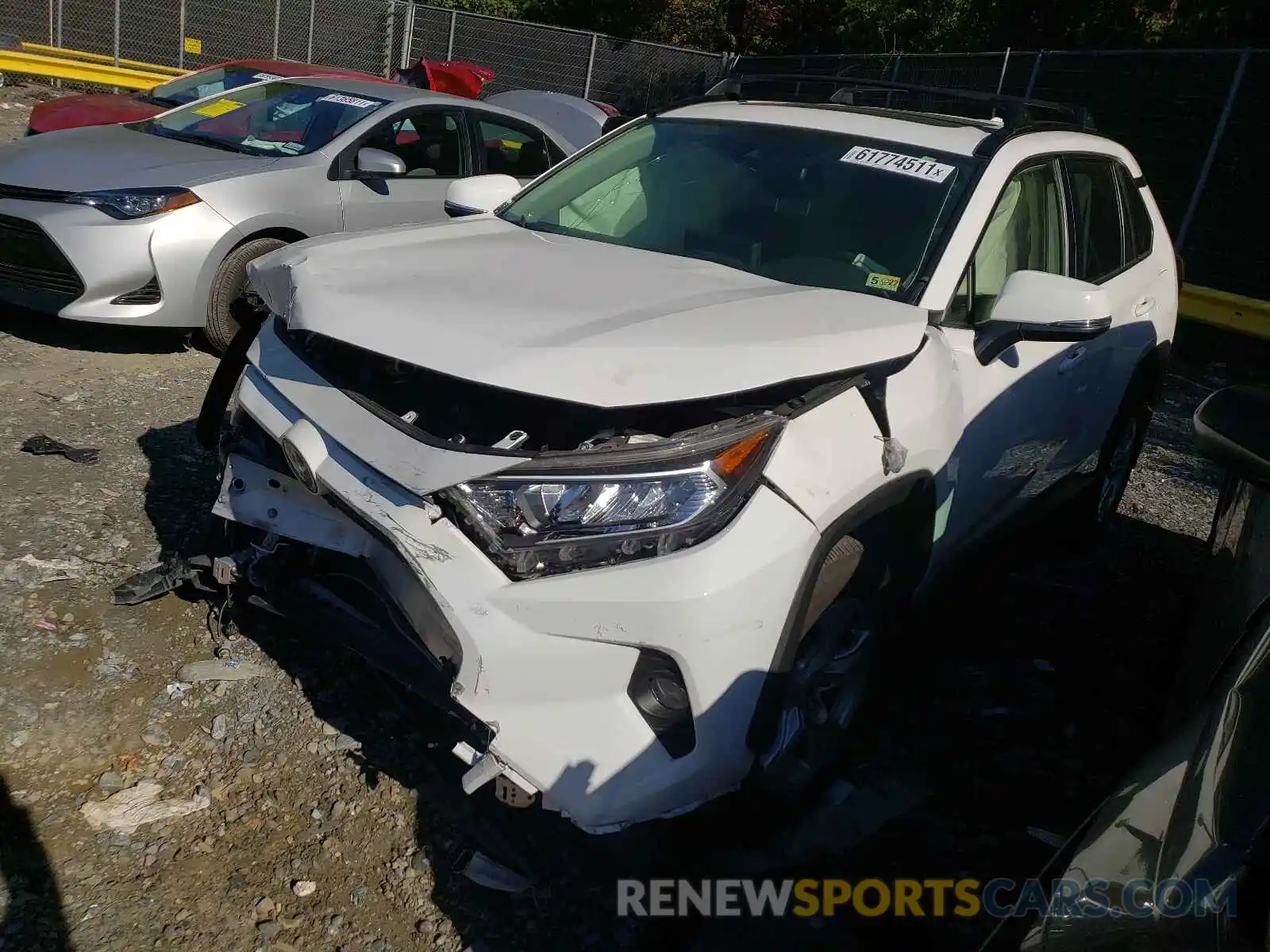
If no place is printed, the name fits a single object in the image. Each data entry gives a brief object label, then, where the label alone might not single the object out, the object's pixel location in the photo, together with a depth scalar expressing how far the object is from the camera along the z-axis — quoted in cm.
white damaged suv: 224
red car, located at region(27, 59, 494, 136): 791
